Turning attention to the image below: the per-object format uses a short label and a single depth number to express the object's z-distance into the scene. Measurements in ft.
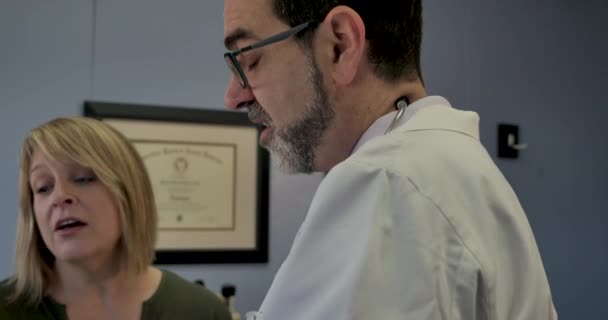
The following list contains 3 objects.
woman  3.71
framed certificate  6.11
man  1.73
